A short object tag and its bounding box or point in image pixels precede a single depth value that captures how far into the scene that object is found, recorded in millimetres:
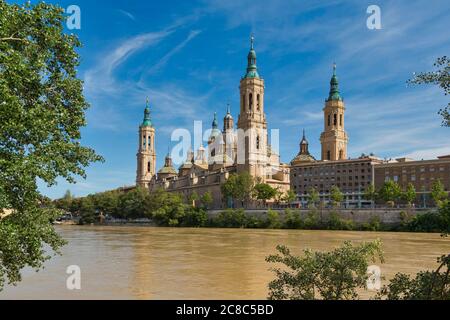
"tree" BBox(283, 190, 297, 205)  110625
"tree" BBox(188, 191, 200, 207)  127125
